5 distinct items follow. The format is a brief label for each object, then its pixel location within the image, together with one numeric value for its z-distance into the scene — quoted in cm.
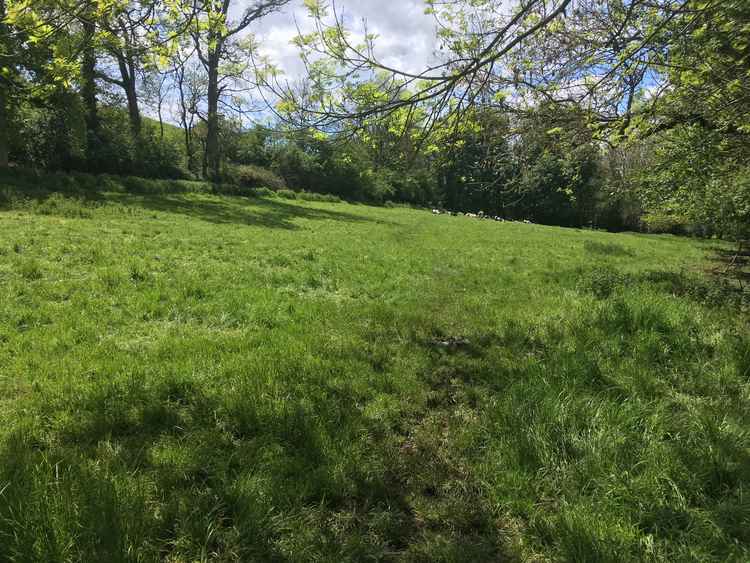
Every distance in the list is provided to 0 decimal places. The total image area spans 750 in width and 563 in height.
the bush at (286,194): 3284
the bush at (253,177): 3323
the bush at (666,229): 1540
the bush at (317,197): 3465
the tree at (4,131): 1544
